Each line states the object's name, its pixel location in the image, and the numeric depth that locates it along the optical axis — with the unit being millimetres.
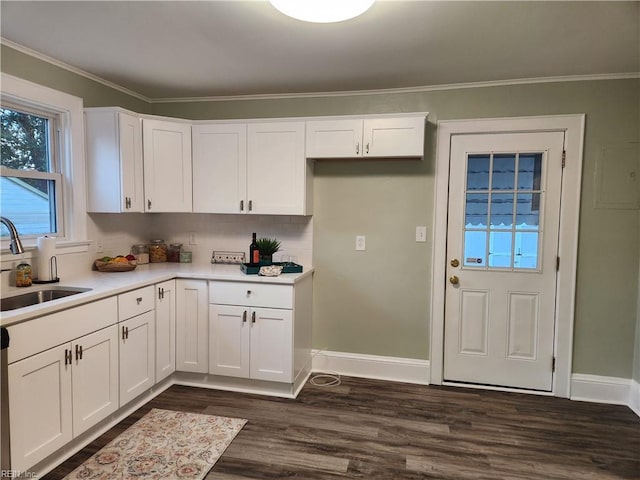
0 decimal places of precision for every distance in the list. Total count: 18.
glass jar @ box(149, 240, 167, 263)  3596
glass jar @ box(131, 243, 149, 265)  3490
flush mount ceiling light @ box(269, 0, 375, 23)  1693
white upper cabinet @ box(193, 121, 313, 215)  3182
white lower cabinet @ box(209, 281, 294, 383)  2982
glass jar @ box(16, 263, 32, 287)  2467
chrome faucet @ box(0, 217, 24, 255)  2264
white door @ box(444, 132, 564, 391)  3037
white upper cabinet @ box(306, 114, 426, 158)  2971
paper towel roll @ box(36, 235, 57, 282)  2586
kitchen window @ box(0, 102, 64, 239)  2580
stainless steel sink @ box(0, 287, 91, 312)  2322
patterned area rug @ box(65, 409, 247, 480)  2135
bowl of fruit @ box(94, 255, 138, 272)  3047
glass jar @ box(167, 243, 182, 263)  3645
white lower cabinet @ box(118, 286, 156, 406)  2590
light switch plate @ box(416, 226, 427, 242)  3248
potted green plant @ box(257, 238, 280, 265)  3223
